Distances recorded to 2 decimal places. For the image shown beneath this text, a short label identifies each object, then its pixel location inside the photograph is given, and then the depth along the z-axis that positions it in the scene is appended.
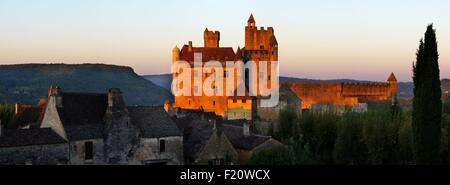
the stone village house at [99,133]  39.81
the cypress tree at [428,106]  34.66
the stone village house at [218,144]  44.31
